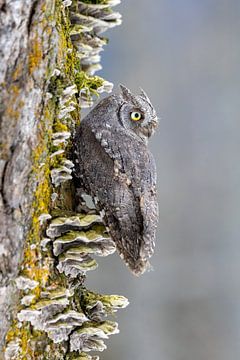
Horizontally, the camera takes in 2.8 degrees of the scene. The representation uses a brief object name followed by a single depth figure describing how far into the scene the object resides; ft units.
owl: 15.53
